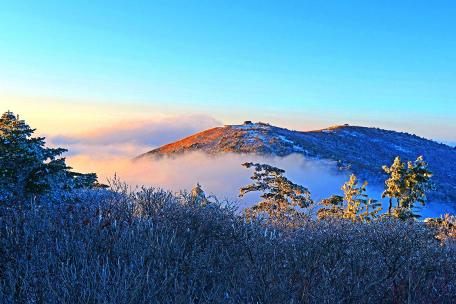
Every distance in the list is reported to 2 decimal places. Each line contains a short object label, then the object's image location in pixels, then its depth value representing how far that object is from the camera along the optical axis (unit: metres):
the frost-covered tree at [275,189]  27.96
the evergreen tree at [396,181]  32.25
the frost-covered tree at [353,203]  31.90
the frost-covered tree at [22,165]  18.14
